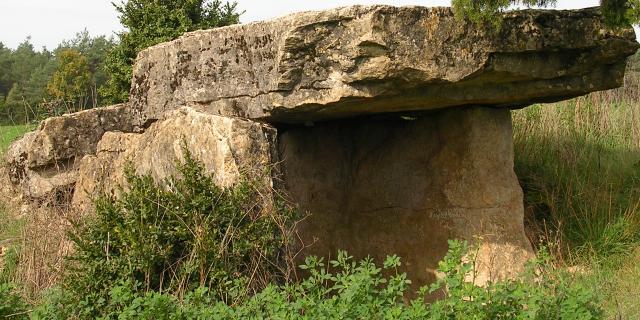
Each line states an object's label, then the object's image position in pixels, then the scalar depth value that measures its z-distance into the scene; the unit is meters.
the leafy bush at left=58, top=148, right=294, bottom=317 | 5.82
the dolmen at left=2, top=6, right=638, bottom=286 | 6.36
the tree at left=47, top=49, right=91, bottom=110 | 25.62
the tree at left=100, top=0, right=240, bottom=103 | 11.88
